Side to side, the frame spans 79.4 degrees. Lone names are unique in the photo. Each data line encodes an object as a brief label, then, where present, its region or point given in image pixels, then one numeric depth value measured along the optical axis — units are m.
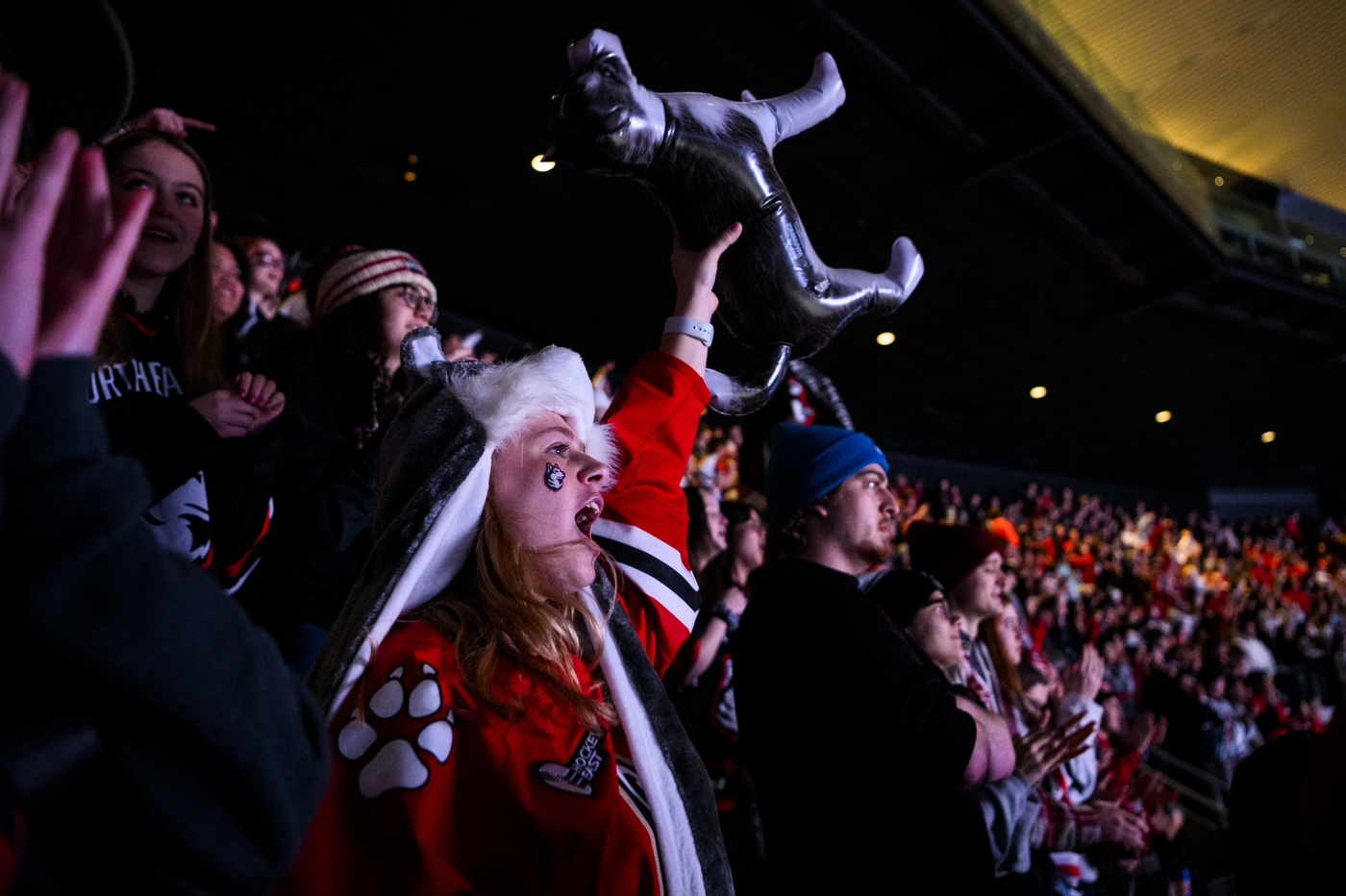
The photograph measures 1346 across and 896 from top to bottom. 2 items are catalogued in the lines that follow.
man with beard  1.46
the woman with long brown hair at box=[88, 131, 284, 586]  1.39
